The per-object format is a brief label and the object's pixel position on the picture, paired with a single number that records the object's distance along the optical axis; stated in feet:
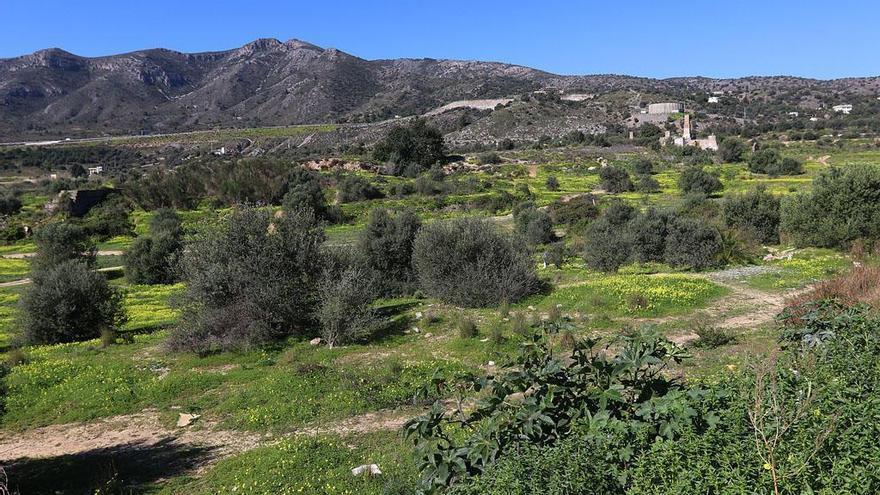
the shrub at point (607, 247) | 78.48
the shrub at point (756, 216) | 92.53
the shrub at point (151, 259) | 104.83
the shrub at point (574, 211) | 129.80
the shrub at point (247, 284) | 49.34
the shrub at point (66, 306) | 58.59
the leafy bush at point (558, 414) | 14.23
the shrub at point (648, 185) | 170.61
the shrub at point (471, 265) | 59.00
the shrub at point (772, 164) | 187.87
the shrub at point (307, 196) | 165.68
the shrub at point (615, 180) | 176.55
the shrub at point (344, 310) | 47.75
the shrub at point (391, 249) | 73.31
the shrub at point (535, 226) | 111.61
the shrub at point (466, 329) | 46.98
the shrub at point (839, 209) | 73.72
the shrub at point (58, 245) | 100.48
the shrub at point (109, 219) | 165.30
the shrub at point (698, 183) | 155.22
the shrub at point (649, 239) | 79.10
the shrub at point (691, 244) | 73.92
